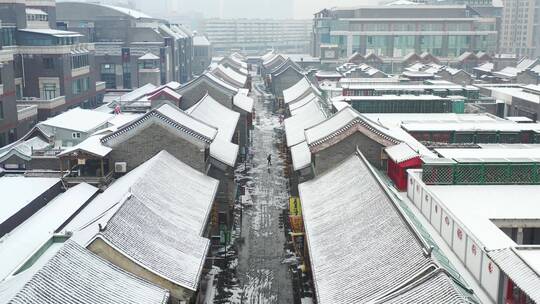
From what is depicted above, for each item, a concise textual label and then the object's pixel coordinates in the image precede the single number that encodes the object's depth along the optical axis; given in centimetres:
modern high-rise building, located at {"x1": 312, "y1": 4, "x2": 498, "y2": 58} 12756
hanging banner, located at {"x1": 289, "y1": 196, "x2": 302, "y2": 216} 4290
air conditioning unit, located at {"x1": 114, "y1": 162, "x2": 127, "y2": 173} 3975
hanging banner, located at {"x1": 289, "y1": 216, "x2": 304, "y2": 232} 4033
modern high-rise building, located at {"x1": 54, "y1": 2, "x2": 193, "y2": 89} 10044
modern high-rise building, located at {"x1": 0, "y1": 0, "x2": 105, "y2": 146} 6894
